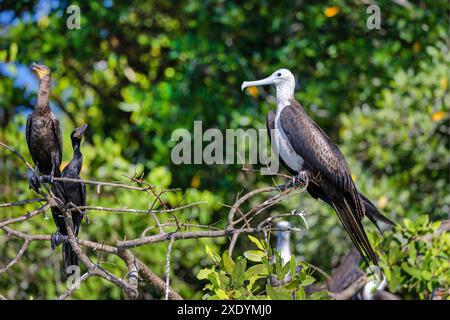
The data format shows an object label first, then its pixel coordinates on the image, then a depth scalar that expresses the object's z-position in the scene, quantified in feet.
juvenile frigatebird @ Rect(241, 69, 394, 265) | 29.19
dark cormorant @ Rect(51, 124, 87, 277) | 28.50
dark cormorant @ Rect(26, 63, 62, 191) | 28.99
